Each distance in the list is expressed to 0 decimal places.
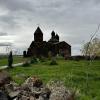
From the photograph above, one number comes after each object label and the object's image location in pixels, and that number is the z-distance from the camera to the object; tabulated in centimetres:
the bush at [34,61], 1694
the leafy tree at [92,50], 650
